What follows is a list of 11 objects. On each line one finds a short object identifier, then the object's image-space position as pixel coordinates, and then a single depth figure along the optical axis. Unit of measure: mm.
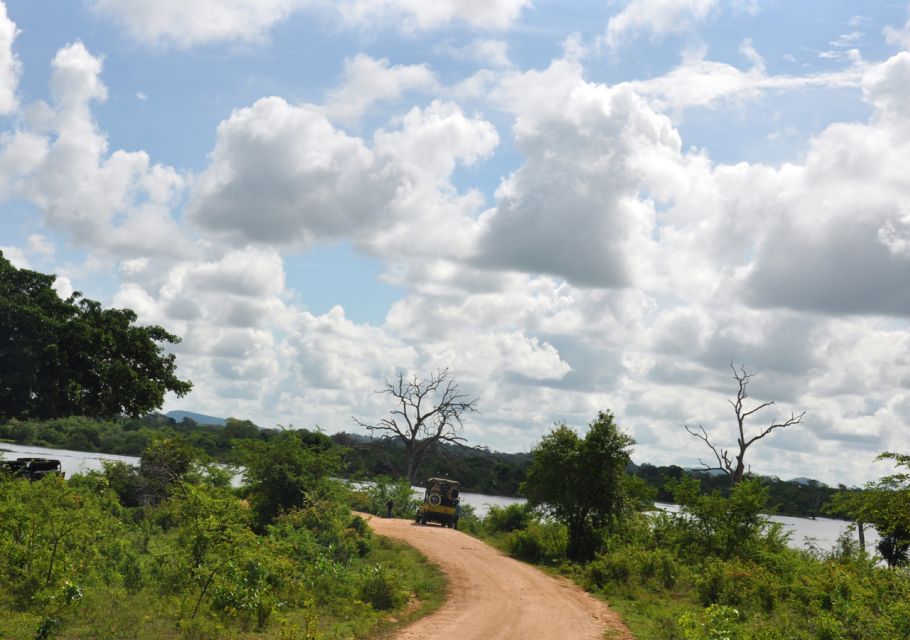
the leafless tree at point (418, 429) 66250
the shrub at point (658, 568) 28328
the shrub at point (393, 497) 48625
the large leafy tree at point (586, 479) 34250
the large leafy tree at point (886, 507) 28188
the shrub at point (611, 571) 27797
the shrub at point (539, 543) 33781
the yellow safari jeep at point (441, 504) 42219
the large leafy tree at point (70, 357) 36031
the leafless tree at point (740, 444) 52344
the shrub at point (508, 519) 42444
